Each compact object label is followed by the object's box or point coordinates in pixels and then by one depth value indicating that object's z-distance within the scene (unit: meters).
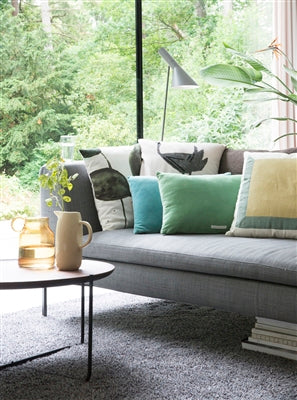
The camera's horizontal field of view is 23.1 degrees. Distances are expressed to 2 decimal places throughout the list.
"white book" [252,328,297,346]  2.80
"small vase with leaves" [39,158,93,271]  2.62
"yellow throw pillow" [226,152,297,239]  3.21
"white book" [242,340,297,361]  2.80
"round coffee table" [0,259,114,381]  2.38
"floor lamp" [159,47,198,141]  4.45
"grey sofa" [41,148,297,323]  2.73
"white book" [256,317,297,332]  2.78
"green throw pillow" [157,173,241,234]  3.37
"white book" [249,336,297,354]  2.81
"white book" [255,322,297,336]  2.79
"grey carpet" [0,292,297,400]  2.44
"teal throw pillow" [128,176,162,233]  3.49
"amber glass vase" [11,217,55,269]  2.65
